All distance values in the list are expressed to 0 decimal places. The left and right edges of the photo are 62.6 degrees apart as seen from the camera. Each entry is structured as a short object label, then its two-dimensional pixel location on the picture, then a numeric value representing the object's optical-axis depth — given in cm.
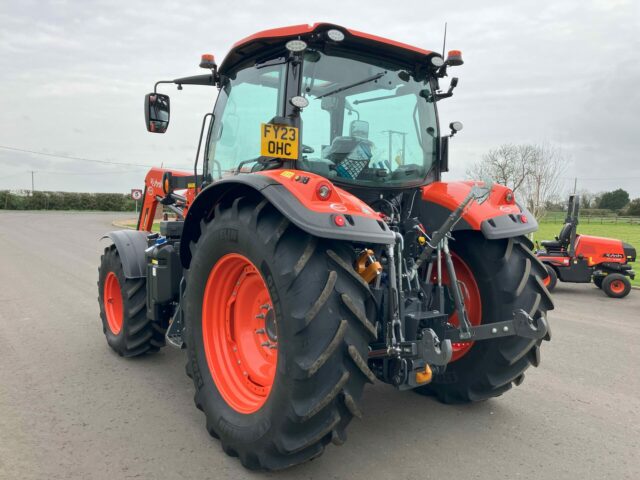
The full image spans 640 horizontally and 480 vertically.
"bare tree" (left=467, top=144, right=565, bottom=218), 2620
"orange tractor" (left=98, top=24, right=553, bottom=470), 268
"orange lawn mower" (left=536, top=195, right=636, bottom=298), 984
